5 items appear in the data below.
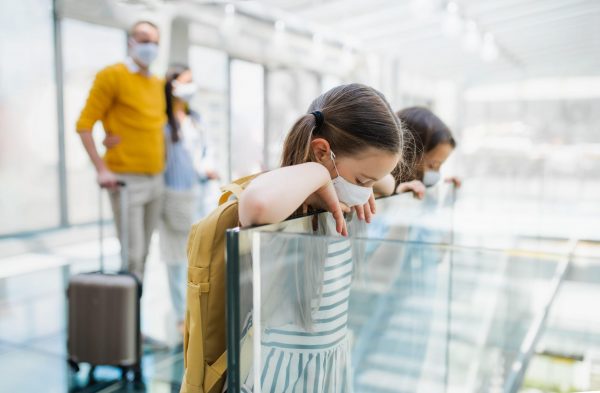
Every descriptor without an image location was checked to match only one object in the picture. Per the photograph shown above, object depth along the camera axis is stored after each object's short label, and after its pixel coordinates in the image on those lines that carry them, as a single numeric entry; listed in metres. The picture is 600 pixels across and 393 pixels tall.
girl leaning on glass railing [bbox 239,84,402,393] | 1.08
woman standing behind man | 3.35
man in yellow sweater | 2.93
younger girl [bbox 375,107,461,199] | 2.20
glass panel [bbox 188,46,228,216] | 7.69
